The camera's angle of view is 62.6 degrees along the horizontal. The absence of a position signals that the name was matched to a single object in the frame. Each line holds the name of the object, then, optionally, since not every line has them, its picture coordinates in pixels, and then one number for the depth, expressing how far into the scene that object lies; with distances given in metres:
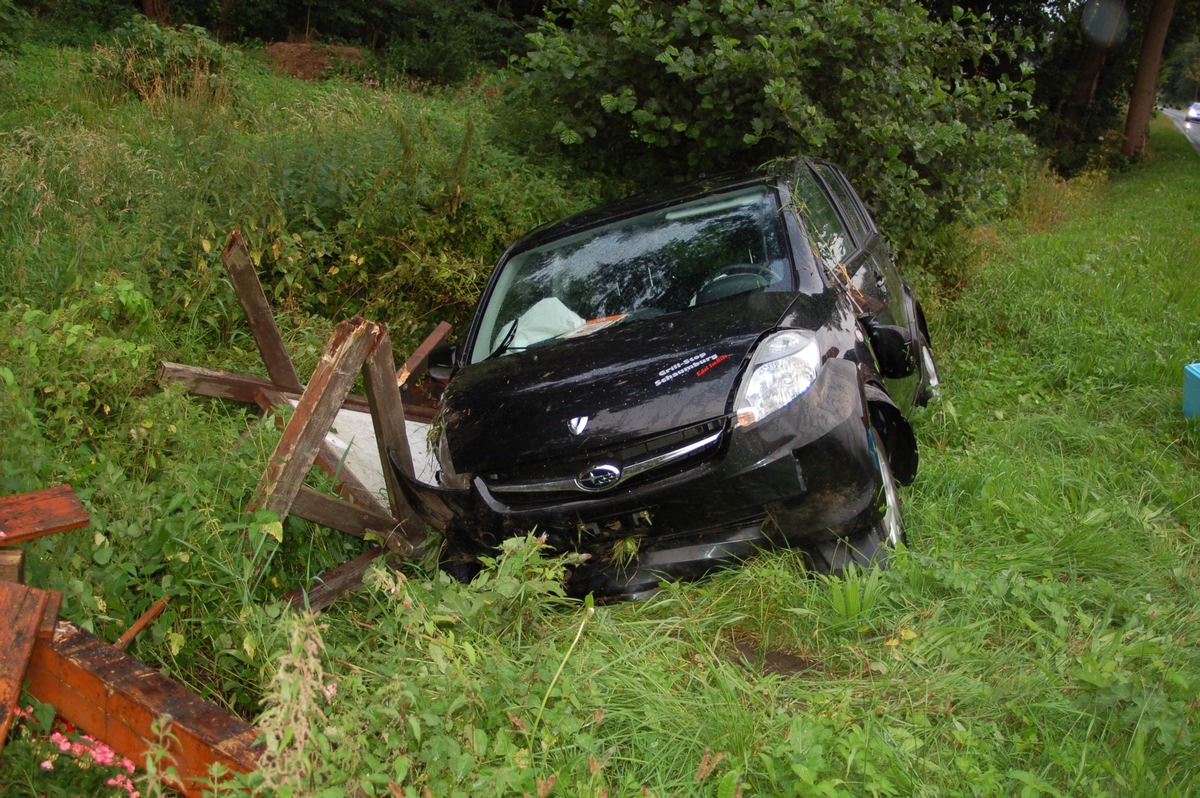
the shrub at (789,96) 6.75
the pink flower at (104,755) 2.51
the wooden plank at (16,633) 2.45
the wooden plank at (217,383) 4.61
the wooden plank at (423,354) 5.34
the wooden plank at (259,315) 4.33
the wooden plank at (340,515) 3.51
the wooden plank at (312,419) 3.38
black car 3.23
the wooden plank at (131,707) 2.28
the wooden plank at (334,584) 3.57
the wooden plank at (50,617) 2.62
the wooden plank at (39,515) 2.79
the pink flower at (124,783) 2.42
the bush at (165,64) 9.04
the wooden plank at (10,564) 2.74
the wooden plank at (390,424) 3.71
